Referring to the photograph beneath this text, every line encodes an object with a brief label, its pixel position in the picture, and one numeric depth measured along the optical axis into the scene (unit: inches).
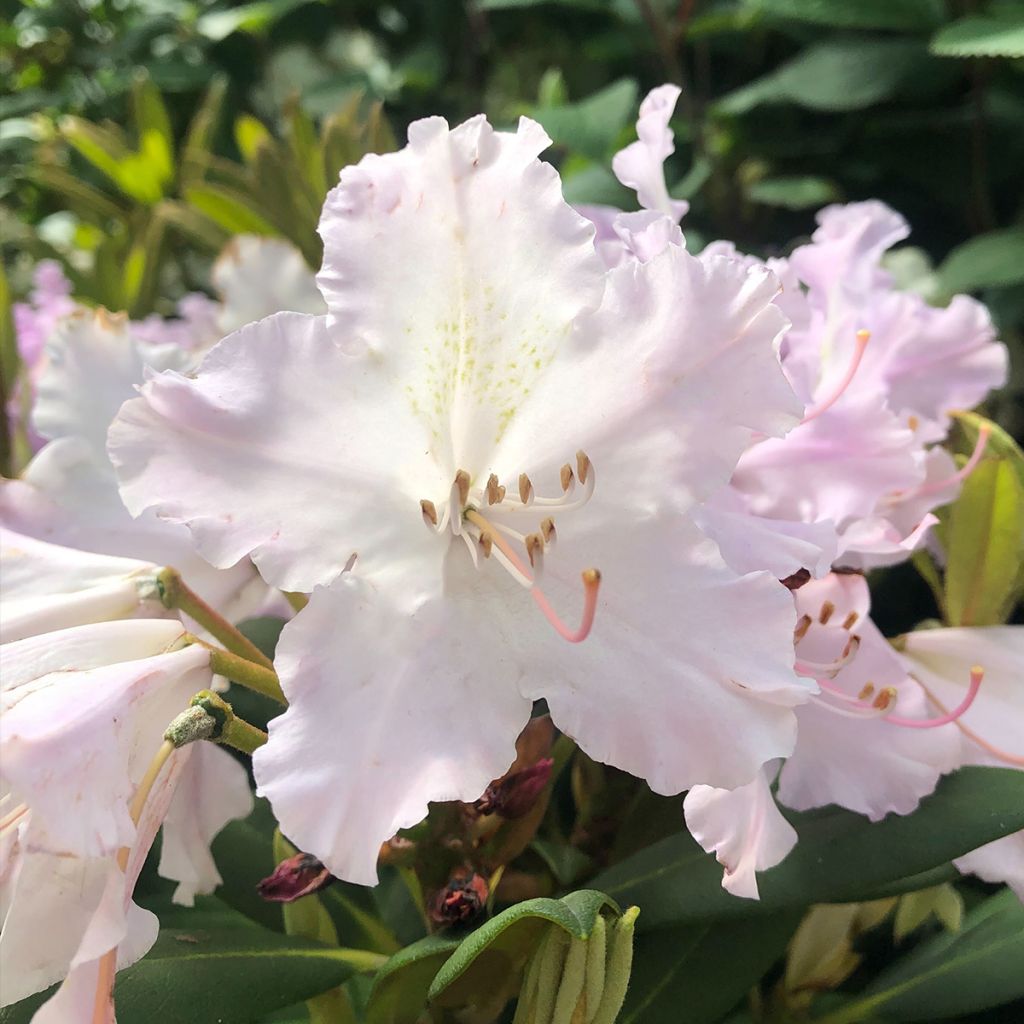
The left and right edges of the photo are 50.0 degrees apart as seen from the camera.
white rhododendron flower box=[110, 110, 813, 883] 5.0
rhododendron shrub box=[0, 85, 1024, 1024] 5.0
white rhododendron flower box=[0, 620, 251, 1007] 4.7
